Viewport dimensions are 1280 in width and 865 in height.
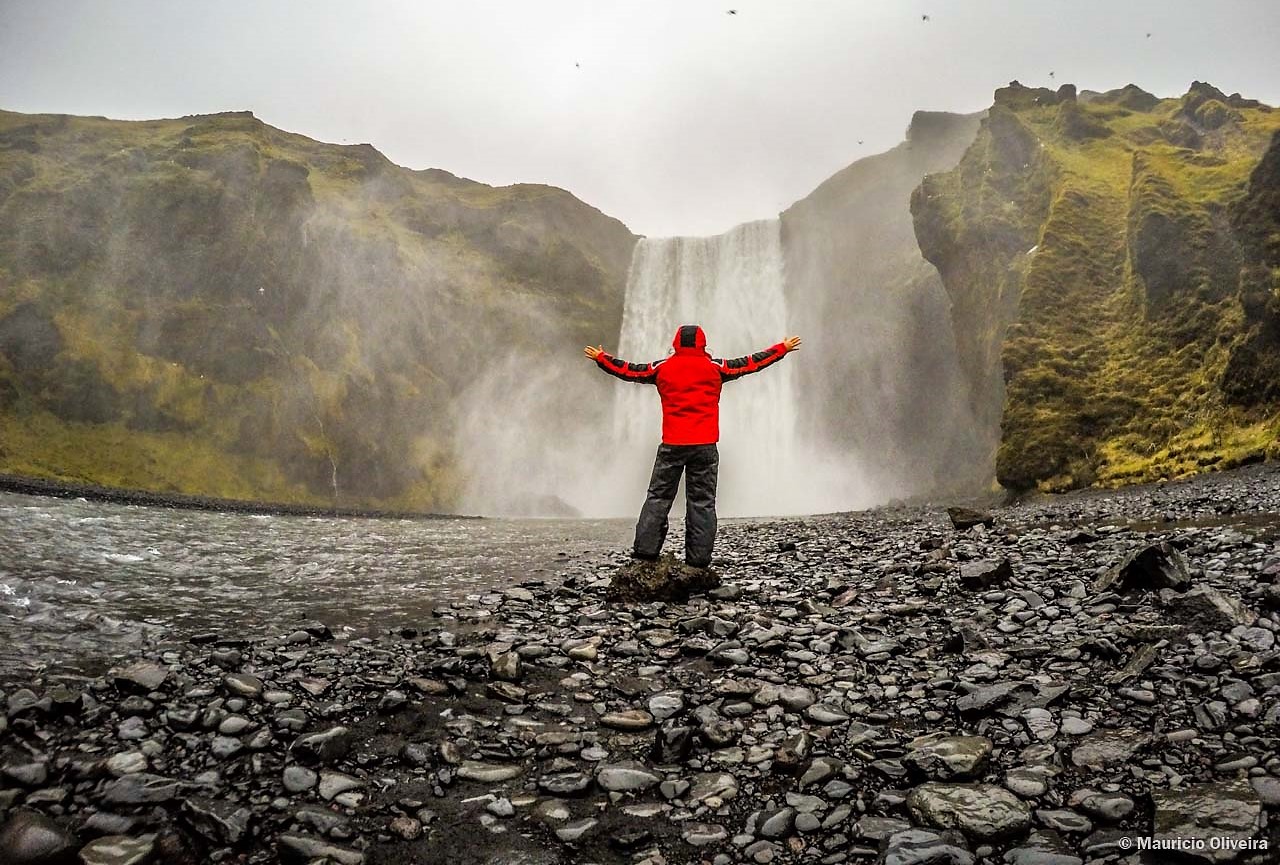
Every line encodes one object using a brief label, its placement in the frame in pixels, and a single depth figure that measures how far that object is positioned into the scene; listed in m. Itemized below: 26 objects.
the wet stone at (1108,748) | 3.71
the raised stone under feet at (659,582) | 8.61
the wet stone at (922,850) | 3.04
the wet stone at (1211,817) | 2.84
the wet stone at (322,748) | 4.12
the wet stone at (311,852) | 3.20
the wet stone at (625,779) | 3.97
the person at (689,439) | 9.67
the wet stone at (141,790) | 3.51
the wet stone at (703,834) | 3.42
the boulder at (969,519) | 14.70
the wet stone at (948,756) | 3.78
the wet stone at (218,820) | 3.30
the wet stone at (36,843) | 3.05
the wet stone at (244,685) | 4.93
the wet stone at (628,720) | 4.81
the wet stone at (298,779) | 3.79
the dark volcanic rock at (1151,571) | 6.45
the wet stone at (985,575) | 7.91
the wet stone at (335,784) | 3.77
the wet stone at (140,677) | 4.81
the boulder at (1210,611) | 5.27
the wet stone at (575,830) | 3.47
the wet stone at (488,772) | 4.07
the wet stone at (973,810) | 3.22
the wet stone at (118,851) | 3.03
